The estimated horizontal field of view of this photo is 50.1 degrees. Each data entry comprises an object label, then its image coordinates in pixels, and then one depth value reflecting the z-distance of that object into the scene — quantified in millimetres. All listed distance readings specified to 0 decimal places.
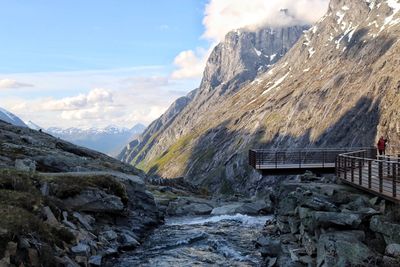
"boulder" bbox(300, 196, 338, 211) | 27505
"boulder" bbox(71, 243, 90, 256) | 26516
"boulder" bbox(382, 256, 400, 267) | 19295
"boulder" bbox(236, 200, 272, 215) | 55394
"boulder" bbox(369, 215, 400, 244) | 20922
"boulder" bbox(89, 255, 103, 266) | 27212
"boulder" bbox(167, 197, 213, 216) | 58688
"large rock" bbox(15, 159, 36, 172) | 43700
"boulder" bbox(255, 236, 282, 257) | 29325
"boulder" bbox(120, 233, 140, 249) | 34003
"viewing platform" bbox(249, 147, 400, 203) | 25703
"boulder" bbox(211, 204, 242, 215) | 56031
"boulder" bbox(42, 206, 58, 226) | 28052
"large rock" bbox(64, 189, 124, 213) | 36188
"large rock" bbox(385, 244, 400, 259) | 19594
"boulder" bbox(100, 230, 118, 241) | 33531
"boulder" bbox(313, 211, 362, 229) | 23578
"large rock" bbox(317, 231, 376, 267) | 20266
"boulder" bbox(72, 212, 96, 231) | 32588
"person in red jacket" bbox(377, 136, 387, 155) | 45031
